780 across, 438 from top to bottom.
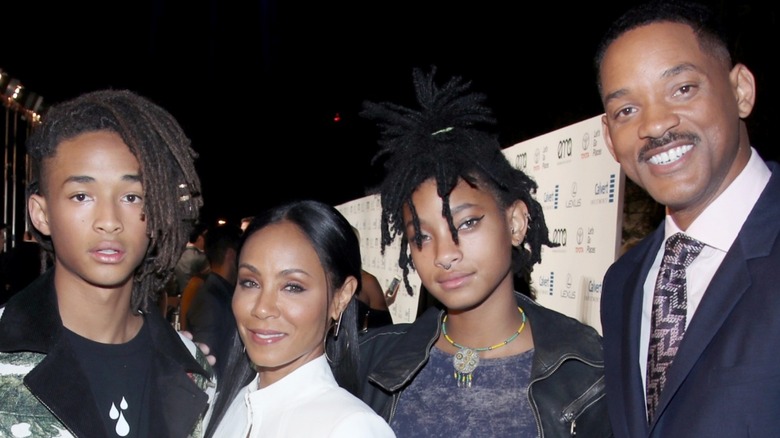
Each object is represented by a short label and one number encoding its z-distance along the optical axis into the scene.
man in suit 1.68
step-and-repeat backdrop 3.83
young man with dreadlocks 2.03
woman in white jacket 2.14
